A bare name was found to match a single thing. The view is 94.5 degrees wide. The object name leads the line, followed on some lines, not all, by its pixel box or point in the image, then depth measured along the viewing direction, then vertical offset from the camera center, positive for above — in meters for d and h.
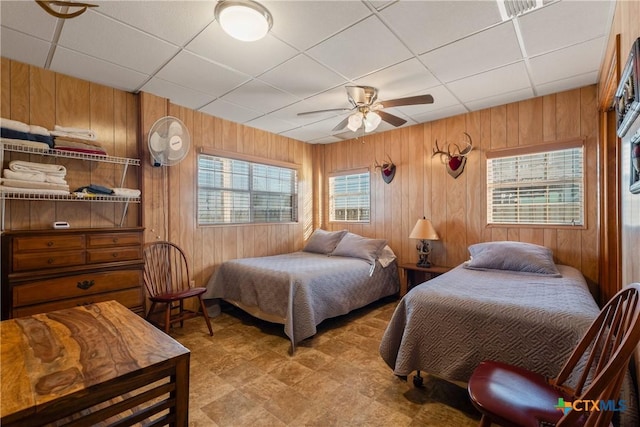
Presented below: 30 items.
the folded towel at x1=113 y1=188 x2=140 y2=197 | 2.67 +0.22
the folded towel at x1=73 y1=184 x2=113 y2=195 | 2.54 +0.23
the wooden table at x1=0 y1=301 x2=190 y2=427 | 0.80 -0.48
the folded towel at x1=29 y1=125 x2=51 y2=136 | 2.25 +0.67
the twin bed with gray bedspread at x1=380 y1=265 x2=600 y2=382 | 1.55 -0.66
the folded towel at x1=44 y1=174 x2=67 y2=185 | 2.29 +0.29
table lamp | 3.68 -0.29
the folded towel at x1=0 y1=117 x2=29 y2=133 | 2.11 +0.67
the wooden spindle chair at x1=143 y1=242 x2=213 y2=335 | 2.85 -0.72
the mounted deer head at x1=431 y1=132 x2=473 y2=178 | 3.61 +0.69
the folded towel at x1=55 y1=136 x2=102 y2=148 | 2.40 +0.63
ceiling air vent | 1.78 +1.26
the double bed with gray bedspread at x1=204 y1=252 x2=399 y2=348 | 2.74 -0.78
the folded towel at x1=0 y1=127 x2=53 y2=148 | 2.13 +0.61
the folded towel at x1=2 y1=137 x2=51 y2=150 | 2.13 +0.55
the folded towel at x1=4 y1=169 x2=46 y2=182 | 2.11 +0.30
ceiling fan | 2.56 +0.98
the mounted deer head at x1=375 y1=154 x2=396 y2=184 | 4.26 +0.62
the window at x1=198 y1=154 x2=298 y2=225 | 3.75 +0.32
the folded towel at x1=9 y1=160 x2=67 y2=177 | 2.14 +0.37
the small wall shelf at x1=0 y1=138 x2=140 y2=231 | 2.16 +0.18
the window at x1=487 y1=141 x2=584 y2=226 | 2.99 +0.28
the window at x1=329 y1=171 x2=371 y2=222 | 4.64 +0.26
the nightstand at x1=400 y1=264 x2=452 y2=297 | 3.67 -0.80
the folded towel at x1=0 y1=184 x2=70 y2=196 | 2.08 +0.19
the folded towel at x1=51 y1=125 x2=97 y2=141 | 2.42 +0.71
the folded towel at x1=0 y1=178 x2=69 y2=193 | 2.10 +0.24
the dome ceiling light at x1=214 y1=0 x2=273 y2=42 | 1.74 +1.18
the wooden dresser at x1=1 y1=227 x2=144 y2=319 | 2.06 -0.41
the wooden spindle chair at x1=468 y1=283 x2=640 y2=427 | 0.88 -0.76
